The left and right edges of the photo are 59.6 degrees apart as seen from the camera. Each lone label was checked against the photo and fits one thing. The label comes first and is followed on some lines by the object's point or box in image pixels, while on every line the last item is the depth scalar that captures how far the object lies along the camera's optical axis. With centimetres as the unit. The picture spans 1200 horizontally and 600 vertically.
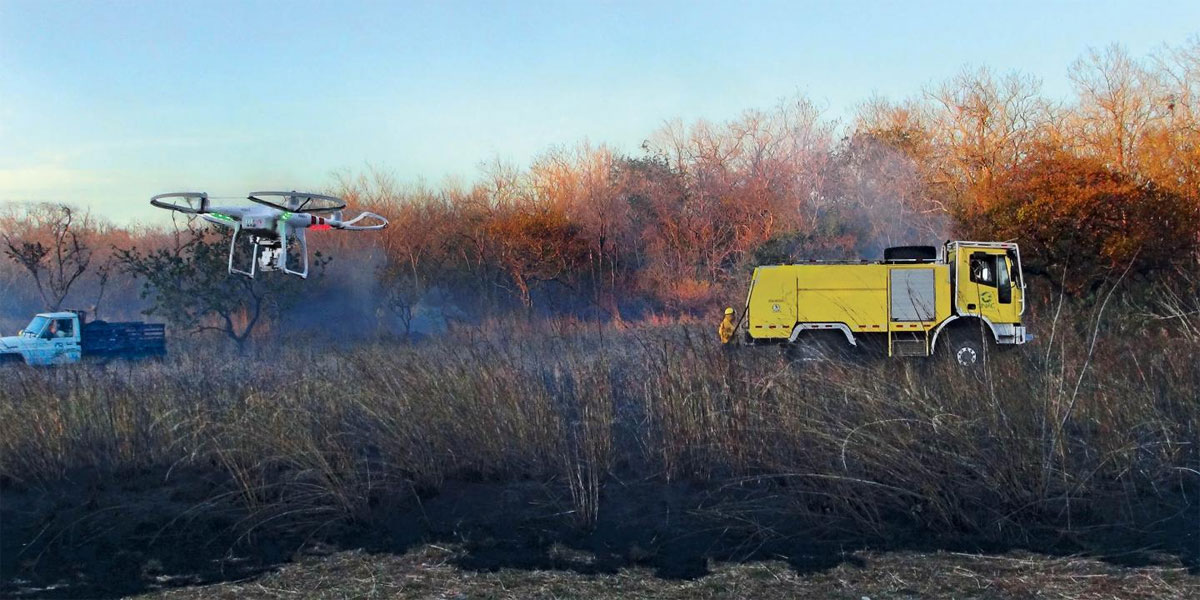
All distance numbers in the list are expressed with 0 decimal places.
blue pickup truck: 2066
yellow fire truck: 1783
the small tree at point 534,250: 2780
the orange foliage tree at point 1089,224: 2048
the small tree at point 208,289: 2592
